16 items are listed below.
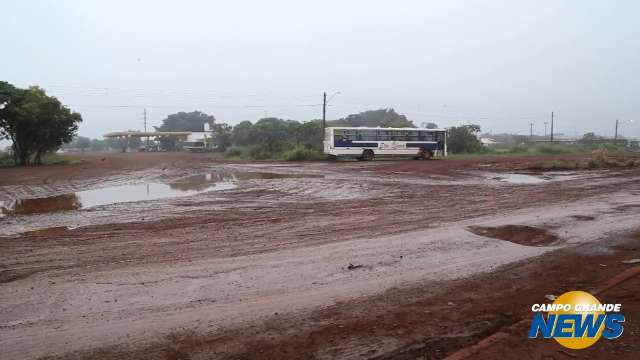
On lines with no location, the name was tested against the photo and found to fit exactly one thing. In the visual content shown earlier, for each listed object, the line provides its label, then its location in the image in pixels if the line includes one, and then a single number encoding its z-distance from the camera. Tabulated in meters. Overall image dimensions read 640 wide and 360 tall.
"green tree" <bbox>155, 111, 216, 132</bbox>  127.19
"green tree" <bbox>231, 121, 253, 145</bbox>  74.75
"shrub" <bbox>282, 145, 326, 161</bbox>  42.78
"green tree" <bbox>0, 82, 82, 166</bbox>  31.23
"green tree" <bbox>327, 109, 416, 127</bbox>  88.81
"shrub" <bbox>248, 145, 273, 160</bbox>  47.97
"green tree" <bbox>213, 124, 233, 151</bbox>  77.69
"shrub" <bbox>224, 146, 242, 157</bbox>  53.95
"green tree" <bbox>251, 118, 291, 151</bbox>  68.69
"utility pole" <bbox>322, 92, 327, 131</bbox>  46.61
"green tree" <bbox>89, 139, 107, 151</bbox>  143.12
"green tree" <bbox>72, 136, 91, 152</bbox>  141.71
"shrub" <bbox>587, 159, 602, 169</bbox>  27.54
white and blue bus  37.97
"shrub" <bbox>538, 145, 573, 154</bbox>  55.56
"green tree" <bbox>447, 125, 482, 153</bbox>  56.62
